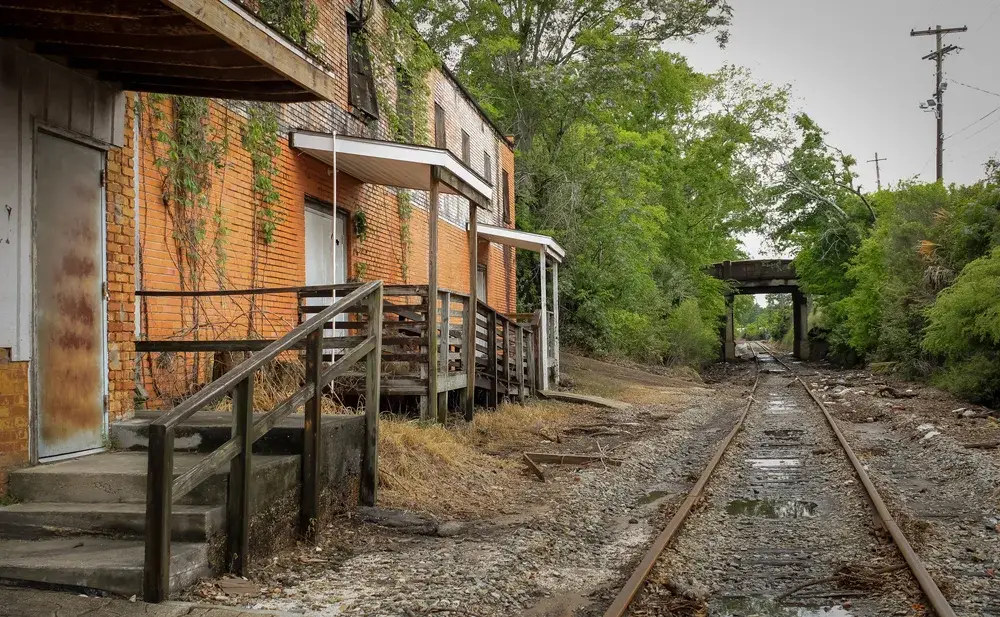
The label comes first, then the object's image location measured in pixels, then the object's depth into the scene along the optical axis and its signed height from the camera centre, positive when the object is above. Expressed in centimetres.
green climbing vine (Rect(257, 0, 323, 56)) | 1006 +411
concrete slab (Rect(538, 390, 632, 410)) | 1705 -135
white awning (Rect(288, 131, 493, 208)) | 977 +232
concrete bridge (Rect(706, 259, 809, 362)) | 4694 +306
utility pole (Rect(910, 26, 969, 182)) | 3272 +1098
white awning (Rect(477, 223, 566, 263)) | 1716 +211
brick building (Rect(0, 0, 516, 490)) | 502 +115
